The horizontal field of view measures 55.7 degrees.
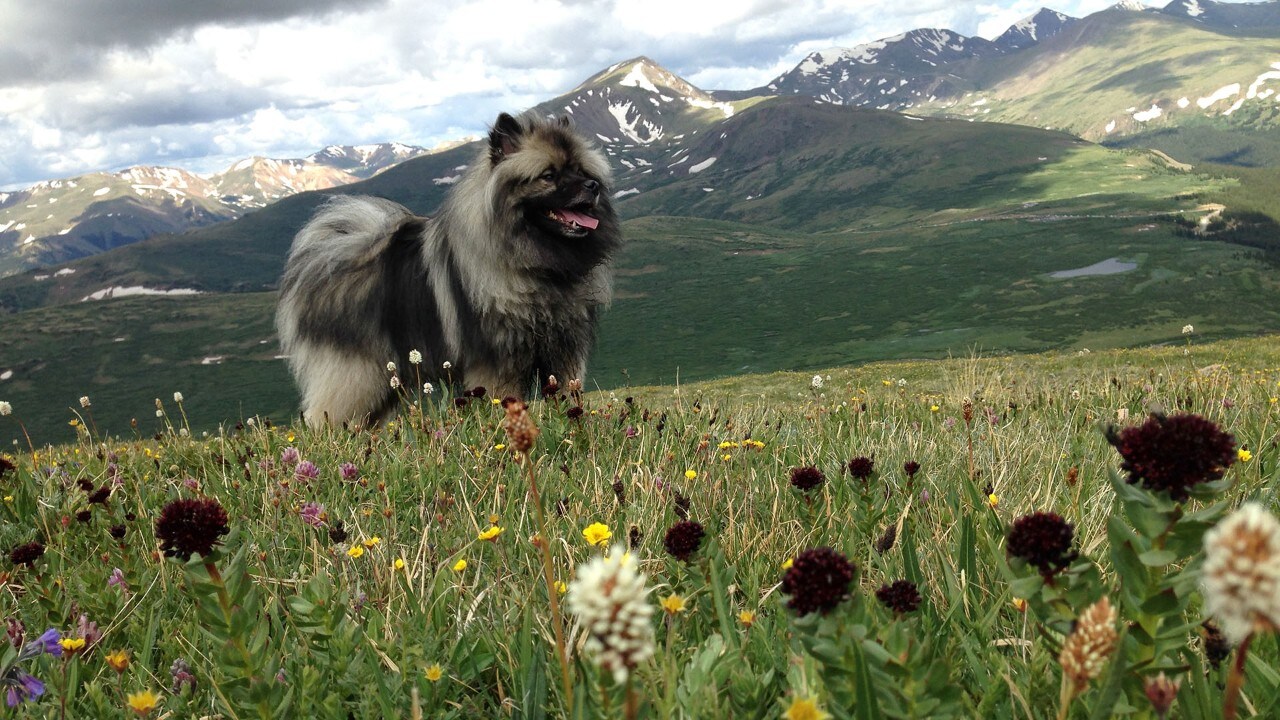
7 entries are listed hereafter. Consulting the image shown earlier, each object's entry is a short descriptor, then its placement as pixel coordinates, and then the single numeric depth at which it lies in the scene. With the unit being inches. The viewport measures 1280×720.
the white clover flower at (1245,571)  10.6
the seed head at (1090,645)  14.0
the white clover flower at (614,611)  12.9
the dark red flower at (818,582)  18.5
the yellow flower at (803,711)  17.0
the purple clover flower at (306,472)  54.4
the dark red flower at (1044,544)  18.9
